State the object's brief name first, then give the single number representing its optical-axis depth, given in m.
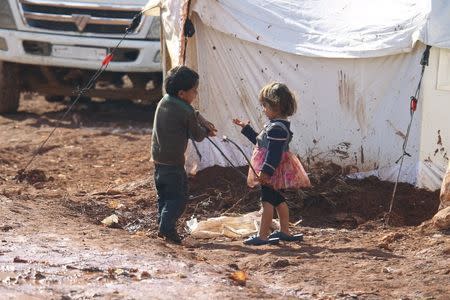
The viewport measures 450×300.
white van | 22.55
